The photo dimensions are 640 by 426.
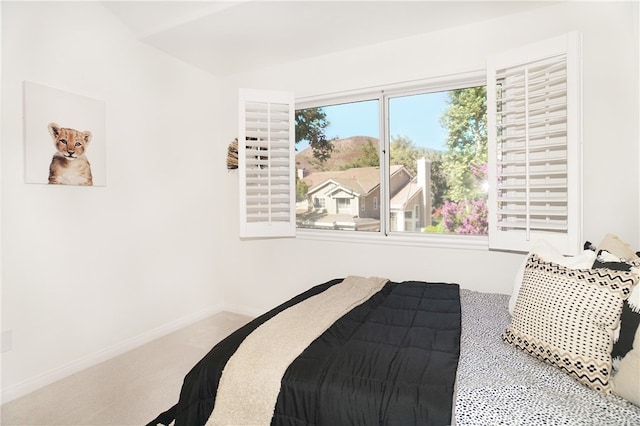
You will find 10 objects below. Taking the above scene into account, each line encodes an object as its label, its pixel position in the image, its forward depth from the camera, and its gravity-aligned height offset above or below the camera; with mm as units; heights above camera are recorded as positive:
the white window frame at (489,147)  1949 +398
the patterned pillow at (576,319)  1073 -379
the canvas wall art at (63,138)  2143 +491
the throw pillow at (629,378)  945 -488
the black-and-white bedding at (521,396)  924 -560
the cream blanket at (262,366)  1168 -567
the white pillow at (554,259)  1458 -230
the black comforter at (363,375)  1033 -561
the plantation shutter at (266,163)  3008 +412
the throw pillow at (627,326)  1070 -380
